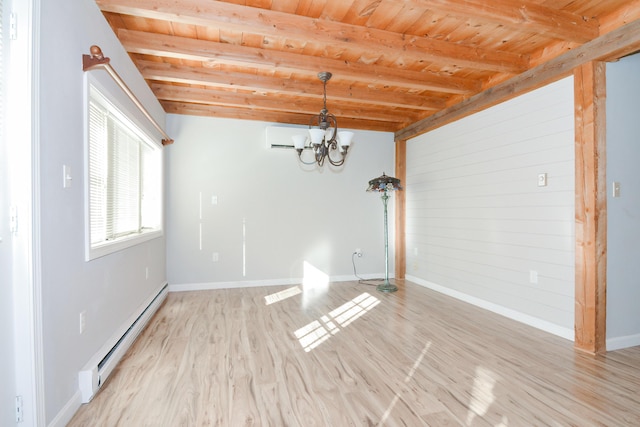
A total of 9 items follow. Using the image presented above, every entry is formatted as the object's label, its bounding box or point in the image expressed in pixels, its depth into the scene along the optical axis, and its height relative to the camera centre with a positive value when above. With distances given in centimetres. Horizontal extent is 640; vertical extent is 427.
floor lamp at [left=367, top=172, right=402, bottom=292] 447 +34
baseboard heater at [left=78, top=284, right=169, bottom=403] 187 -98
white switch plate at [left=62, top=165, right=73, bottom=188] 170 +19
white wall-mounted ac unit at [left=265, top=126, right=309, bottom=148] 475 +110
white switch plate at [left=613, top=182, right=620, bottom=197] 258 +16
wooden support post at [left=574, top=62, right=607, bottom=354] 252 -1
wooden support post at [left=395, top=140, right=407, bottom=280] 529 -5
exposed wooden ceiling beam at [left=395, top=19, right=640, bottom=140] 234 +122
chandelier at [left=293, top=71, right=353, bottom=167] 289 +67
